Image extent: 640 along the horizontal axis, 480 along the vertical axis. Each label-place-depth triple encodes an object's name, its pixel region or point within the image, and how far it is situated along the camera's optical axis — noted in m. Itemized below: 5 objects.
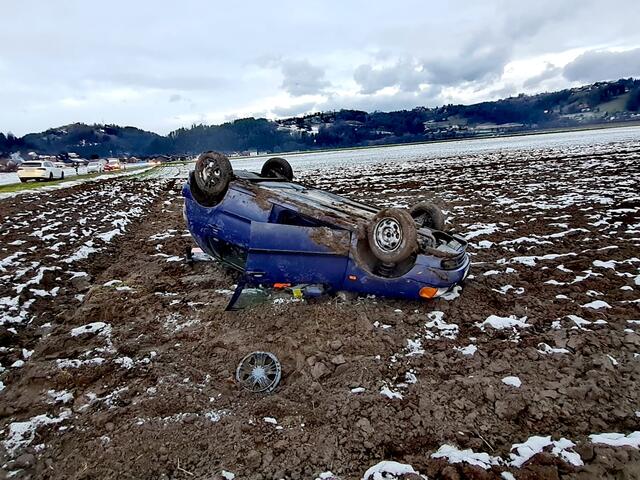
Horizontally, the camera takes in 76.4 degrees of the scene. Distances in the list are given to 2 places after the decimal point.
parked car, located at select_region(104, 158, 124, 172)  45.91
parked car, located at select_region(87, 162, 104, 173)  42.12
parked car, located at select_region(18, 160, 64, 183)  23.91
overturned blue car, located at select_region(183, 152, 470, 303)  4.07
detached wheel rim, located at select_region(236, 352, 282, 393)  3.18
